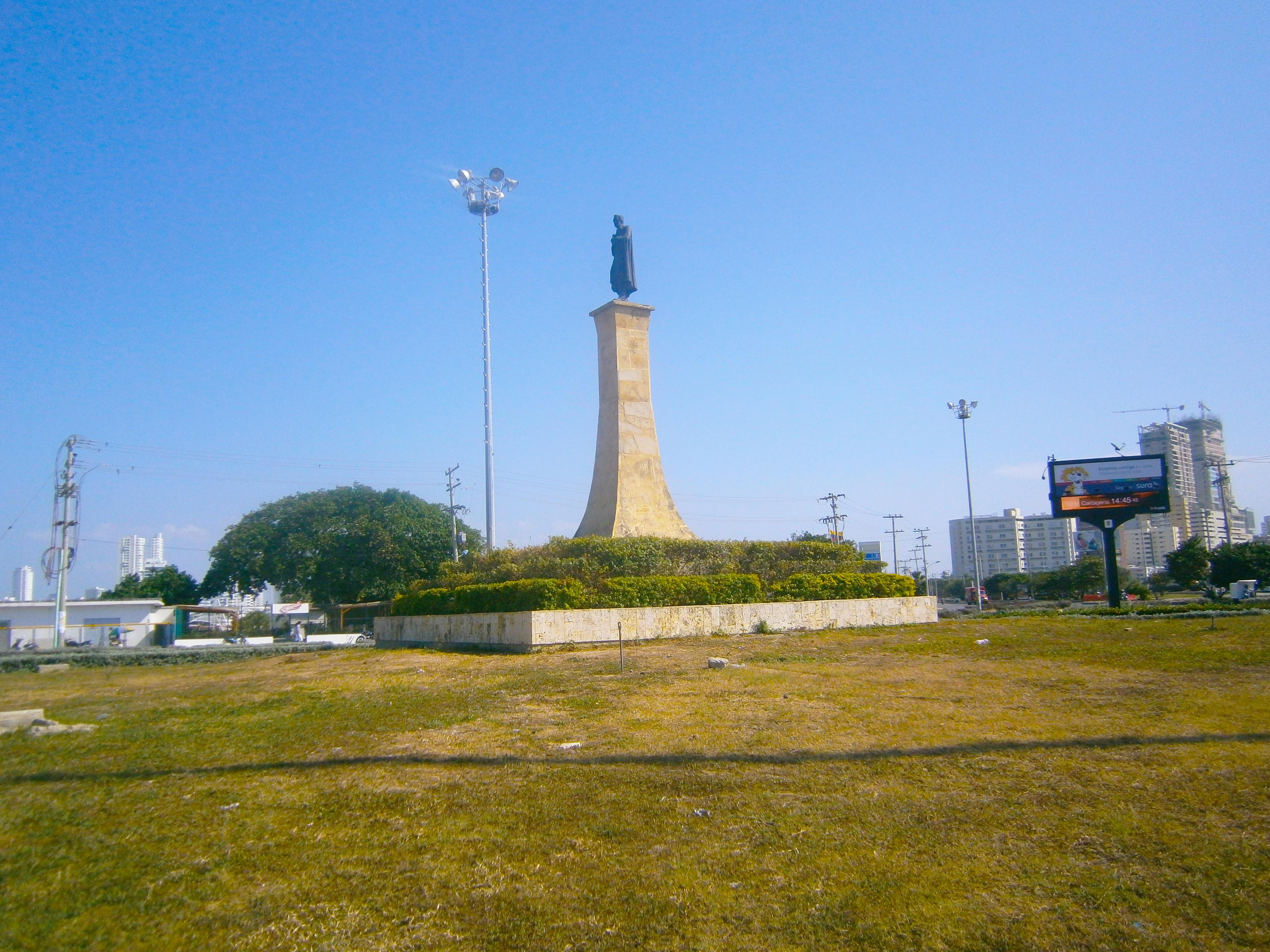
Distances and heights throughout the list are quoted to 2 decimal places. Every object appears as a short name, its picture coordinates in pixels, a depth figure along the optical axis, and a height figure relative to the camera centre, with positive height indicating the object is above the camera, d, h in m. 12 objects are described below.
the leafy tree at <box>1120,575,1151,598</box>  49.66 -1.71
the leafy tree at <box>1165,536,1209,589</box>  51.16 -0.28
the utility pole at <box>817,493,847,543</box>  58.22 +3.64
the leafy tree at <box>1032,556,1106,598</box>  56.34 -1.19
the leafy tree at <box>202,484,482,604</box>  43.44 +1.92
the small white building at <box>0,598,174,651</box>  34.97 -1.23
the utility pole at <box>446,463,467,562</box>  39.50 +2.94
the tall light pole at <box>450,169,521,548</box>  29.25 +13.05
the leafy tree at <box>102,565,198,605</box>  52.62 +0.27
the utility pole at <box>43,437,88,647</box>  31.31 +2.05
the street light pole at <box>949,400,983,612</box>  40.22 +7.13
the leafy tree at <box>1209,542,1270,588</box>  46.25 -0.32
